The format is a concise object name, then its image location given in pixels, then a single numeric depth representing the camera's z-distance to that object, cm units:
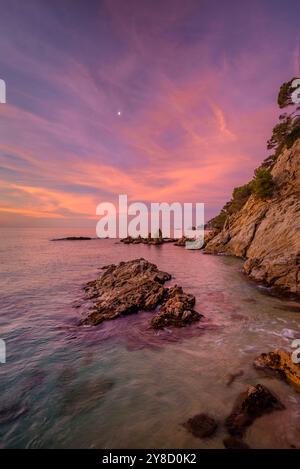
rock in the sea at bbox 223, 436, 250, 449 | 588
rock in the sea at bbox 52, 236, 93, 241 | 13900
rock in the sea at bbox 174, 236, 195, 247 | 8656
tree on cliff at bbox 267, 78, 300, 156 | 4062
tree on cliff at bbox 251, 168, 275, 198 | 4259
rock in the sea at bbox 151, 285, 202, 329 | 1423
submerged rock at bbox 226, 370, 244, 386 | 859
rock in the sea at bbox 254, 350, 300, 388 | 848
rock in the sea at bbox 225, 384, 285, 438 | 654
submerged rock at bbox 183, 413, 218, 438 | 636
